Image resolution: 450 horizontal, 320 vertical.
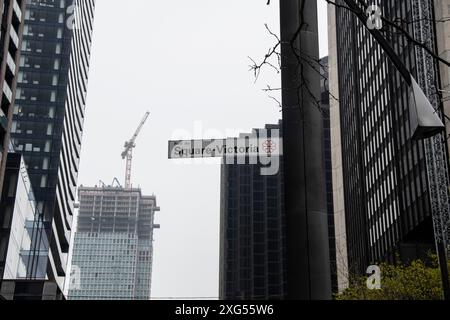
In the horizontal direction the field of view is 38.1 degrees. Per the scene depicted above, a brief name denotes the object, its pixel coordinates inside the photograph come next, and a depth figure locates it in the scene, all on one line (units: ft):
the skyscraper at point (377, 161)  190.80
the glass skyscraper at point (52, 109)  343.67
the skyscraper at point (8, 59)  177.78
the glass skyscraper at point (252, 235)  486.79
